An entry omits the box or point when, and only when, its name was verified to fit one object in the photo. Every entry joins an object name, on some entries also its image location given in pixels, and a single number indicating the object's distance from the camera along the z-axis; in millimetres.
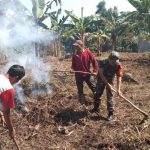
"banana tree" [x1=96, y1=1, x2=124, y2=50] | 15623
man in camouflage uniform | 4405
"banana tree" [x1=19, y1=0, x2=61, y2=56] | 12721
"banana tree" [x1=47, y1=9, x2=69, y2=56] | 17064
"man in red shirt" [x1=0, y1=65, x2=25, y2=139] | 2590
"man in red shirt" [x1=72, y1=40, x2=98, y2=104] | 5121
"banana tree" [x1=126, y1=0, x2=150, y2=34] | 13113
